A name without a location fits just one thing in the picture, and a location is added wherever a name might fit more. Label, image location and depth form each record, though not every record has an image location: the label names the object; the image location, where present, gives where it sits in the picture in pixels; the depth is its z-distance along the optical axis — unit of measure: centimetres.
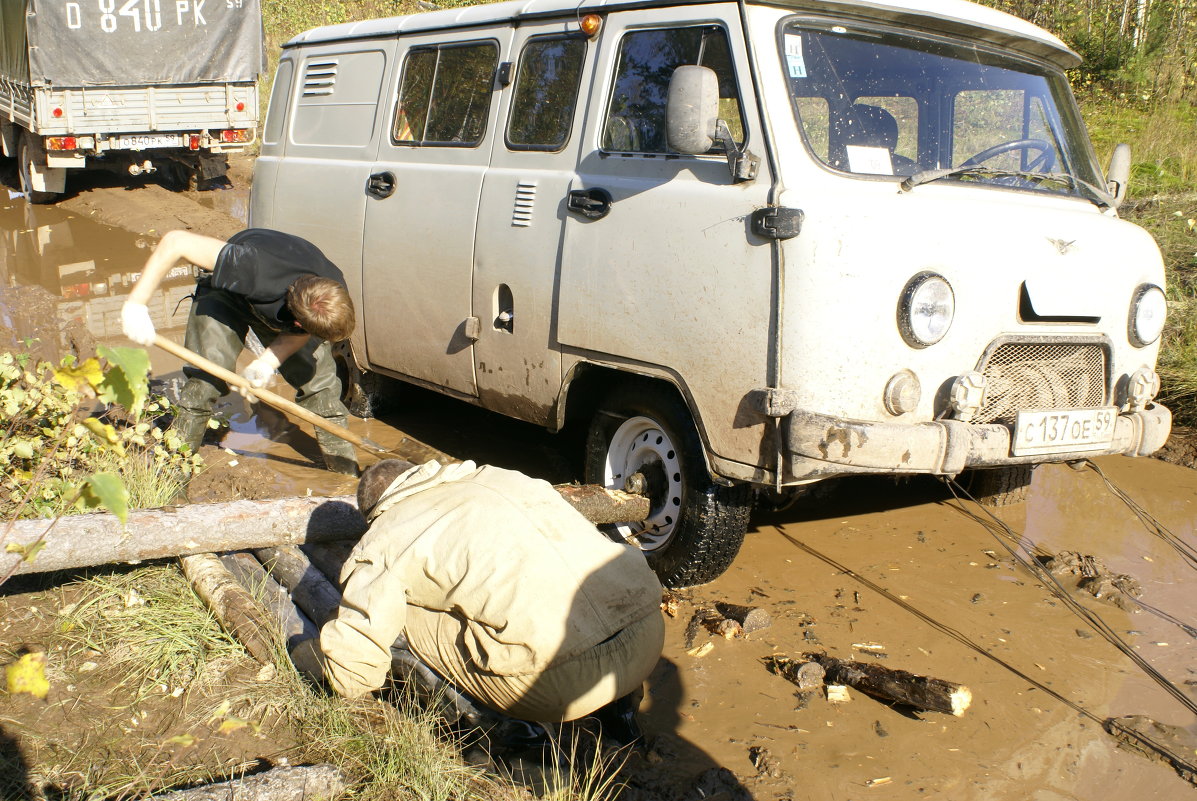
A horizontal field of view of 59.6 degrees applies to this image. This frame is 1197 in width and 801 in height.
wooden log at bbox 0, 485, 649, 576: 379
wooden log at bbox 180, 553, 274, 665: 362
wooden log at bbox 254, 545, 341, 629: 384
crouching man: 282
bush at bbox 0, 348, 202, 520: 440
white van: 369
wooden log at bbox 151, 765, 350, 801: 280
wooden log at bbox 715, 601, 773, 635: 409
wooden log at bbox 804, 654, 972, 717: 349
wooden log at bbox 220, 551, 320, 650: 369
